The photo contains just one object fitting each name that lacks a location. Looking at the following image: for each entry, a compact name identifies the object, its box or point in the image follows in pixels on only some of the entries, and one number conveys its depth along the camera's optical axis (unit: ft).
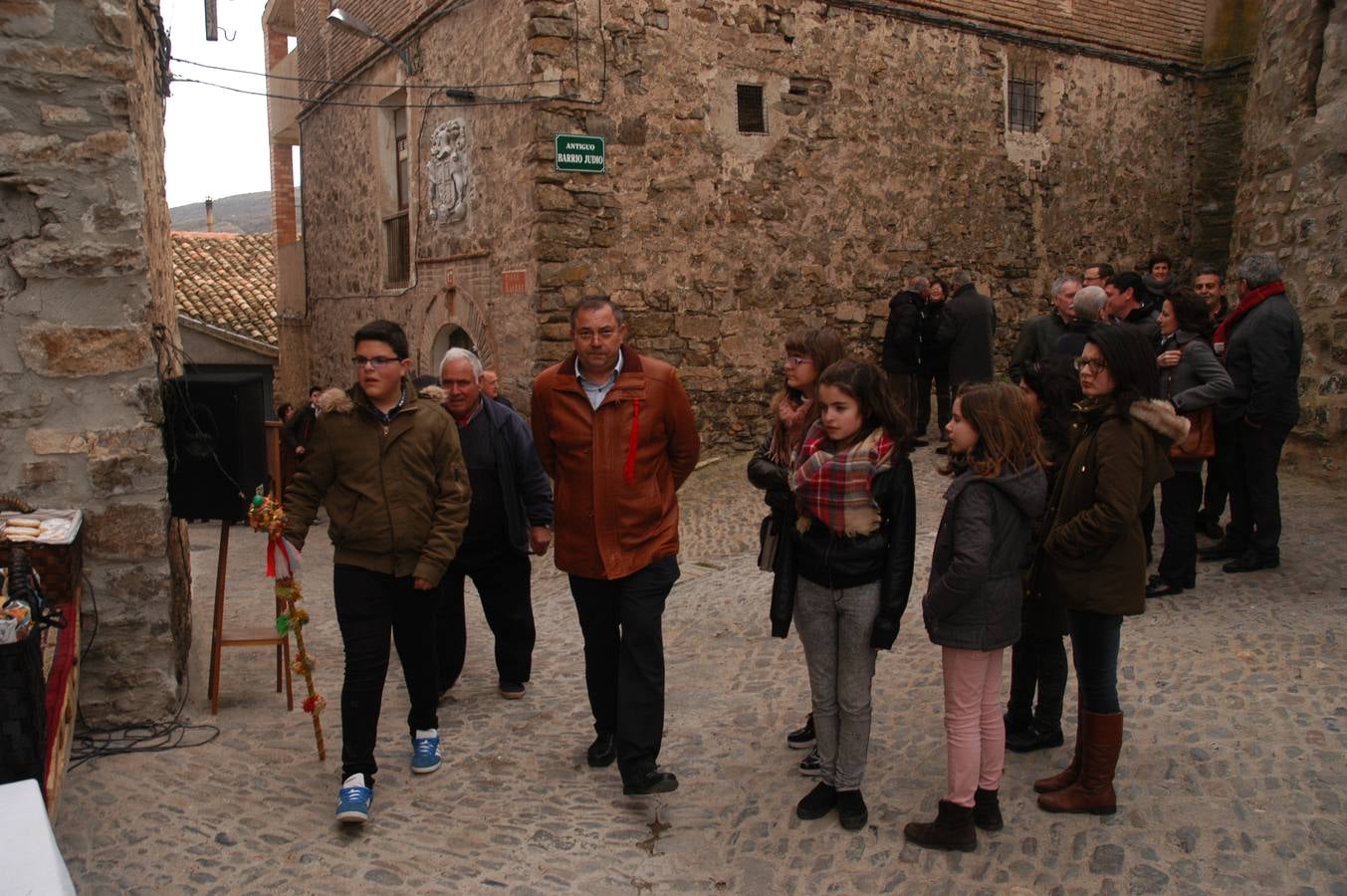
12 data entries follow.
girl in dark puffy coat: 11.19
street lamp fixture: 39.65
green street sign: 32.94
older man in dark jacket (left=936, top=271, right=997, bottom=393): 32.58
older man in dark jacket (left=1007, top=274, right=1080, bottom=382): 23.88
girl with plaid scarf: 11.66
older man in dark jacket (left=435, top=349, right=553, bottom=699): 16.34
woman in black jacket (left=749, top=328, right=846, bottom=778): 12.44
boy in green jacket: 12.80
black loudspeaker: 15.37
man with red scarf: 19.74
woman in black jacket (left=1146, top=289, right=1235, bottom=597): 18.98
